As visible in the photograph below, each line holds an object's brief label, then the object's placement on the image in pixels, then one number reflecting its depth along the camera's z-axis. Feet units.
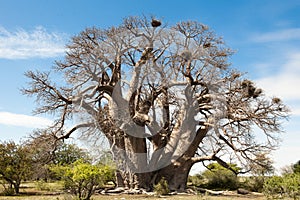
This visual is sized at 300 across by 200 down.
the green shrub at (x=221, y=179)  83.15
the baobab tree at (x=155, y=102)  63.57
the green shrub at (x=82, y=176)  35.32
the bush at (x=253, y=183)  75.09
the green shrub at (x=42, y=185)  67.78
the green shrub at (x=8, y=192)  58.85
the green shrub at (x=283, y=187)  38.65
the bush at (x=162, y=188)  56.49
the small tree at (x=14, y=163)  61.46
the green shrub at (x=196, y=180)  89.40
